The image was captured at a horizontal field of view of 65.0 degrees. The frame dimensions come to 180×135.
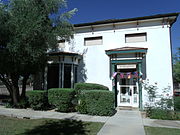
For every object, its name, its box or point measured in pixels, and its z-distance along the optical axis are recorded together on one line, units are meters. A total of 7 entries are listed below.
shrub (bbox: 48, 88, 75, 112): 8.93
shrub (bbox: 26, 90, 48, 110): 9.42
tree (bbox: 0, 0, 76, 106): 8.67
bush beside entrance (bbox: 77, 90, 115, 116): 8.20
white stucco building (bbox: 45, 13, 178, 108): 10.45
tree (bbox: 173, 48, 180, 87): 30.38
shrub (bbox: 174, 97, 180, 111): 9.22
